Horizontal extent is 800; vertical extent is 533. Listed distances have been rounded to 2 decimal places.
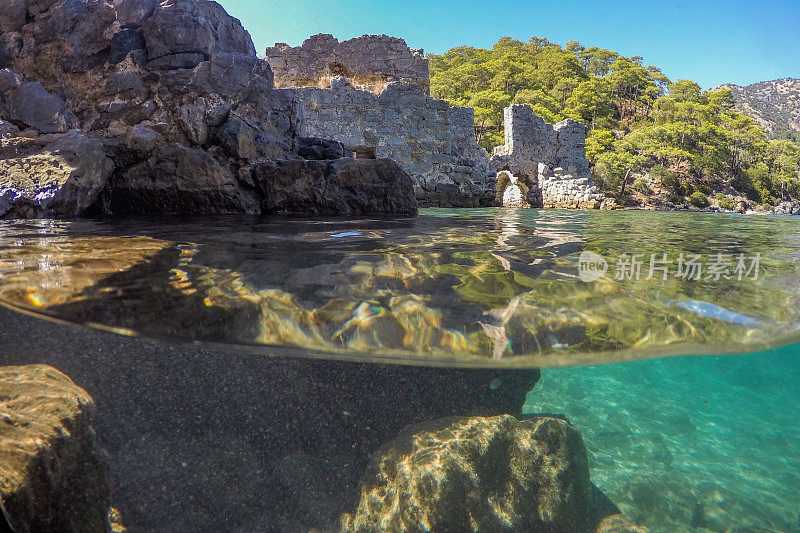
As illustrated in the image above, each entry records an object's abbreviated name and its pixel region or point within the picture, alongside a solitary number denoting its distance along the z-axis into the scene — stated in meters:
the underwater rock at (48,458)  1.70
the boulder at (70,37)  5.78
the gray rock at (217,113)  5.52
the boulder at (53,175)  4.50
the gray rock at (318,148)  6.52
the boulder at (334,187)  5.38
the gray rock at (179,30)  5.71
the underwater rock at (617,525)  3.50
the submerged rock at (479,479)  2.96
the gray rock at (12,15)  5.81
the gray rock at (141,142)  5.08
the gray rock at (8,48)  5.72
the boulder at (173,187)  4.95
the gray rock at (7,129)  4.98
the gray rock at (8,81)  5.39
